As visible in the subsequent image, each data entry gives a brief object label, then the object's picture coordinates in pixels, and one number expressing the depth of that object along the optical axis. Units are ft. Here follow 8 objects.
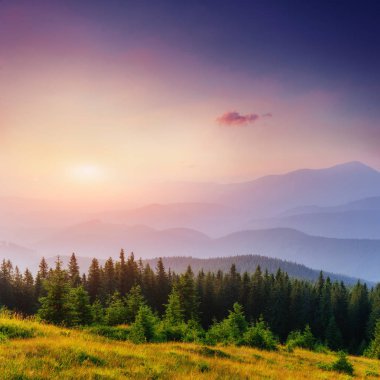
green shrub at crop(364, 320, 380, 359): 179.57
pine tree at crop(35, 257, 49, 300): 310.74
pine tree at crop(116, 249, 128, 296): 306.96
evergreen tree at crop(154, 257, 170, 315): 320.70
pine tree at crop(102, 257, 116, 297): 295.28
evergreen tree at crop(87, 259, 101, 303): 298.76
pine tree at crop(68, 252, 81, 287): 295.23
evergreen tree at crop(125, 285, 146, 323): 138.72
